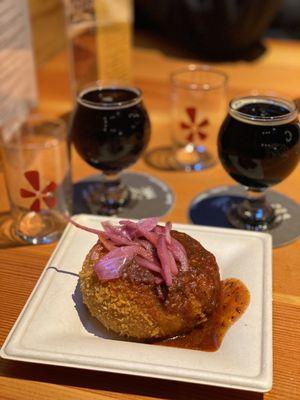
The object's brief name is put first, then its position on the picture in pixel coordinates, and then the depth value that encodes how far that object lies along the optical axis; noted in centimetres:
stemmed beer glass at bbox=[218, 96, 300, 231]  89
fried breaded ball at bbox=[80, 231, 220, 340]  67
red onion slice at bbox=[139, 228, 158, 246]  70
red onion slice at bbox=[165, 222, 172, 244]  70
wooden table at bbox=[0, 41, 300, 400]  63
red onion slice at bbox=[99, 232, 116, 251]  71
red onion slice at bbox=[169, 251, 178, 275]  68
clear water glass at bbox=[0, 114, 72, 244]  94
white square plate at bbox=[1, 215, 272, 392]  59
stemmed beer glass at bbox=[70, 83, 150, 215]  97
